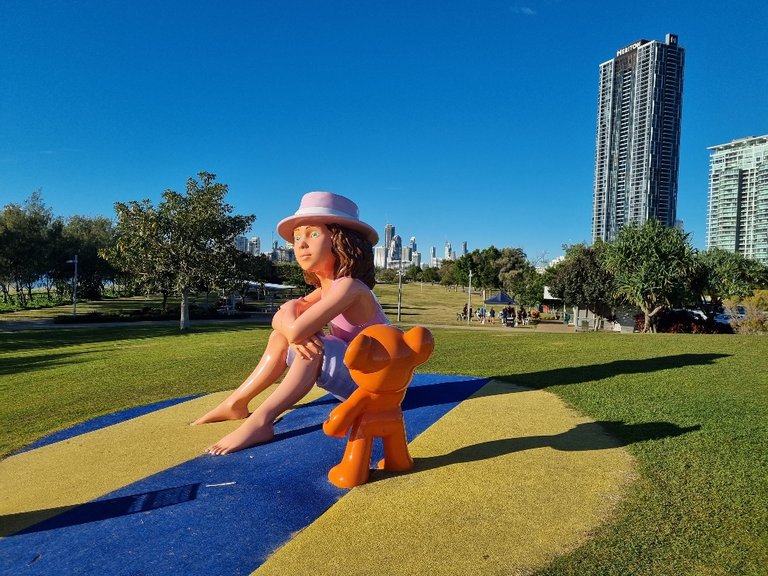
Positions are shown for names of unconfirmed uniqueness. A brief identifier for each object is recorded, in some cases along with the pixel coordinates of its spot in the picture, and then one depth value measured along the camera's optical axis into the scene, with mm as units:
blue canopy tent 40312
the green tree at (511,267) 52844
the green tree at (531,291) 39031
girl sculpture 5922
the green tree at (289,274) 57219
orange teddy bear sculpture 4555
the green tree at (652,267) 22484
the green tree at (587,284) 26000
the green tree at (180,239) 22844
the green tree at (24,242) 32188
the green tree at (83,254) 37812
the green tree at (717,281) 23828
